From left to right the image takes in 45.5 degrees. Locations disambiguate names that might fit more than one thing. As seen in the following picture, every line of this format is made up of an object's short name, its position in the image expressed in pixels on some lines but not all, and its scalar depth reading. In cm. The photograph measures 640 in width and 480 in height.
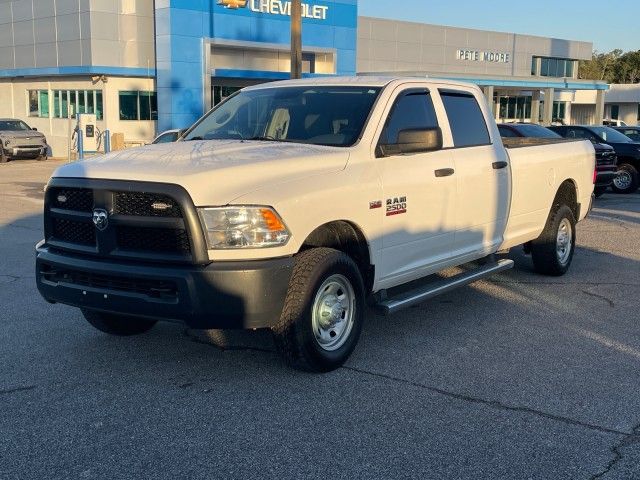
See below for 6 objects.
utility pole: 1920
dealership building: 3309
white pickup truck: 468
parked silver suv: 3081
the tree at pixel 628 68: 9806
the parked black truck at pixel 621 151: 1919
